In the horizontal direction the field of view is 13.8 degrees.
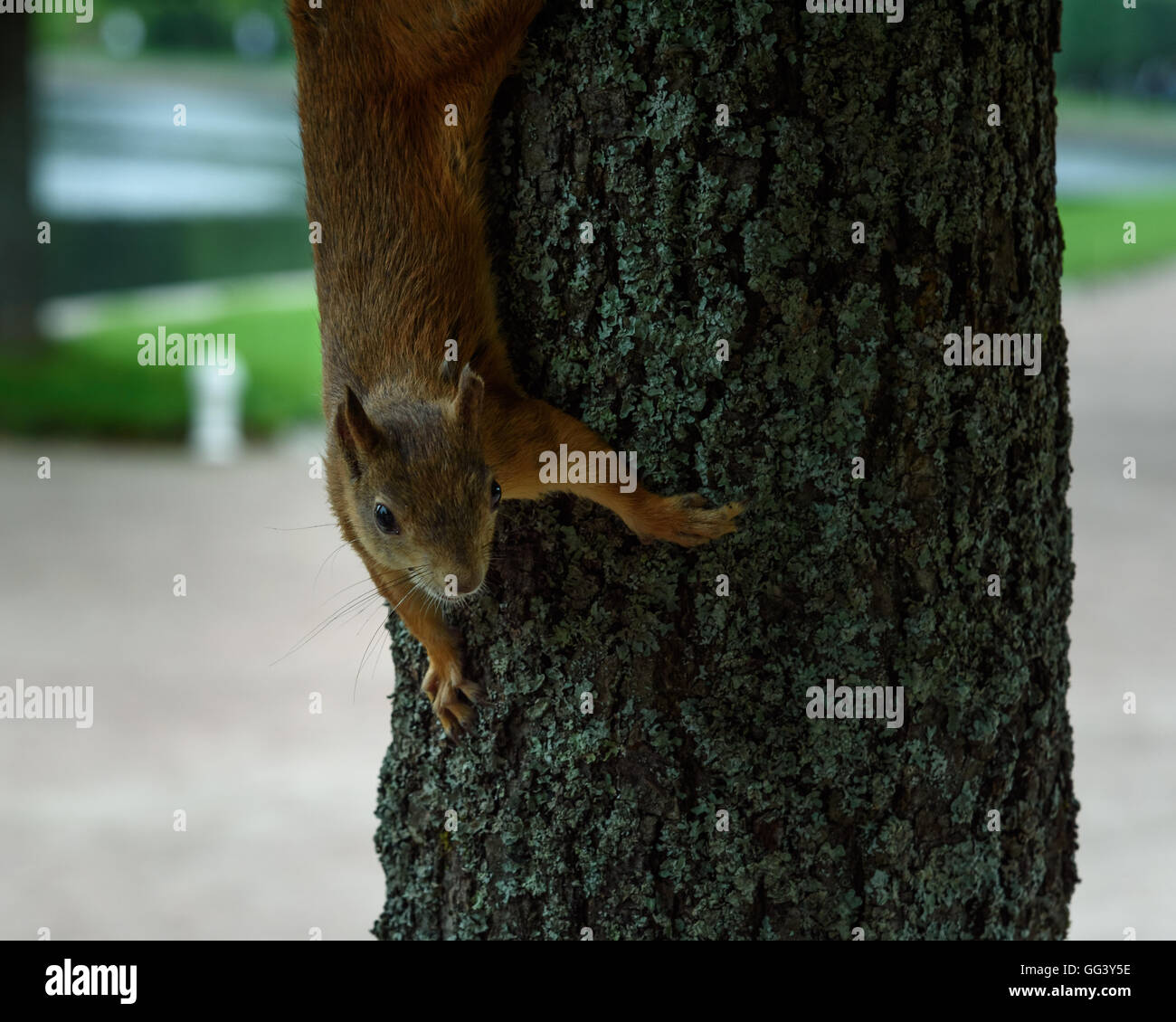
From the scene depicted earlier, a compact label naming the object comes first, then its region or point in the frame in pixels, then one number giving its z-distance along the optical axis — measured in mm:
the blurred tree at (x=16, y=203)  6075
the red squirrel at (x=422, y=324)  1172
